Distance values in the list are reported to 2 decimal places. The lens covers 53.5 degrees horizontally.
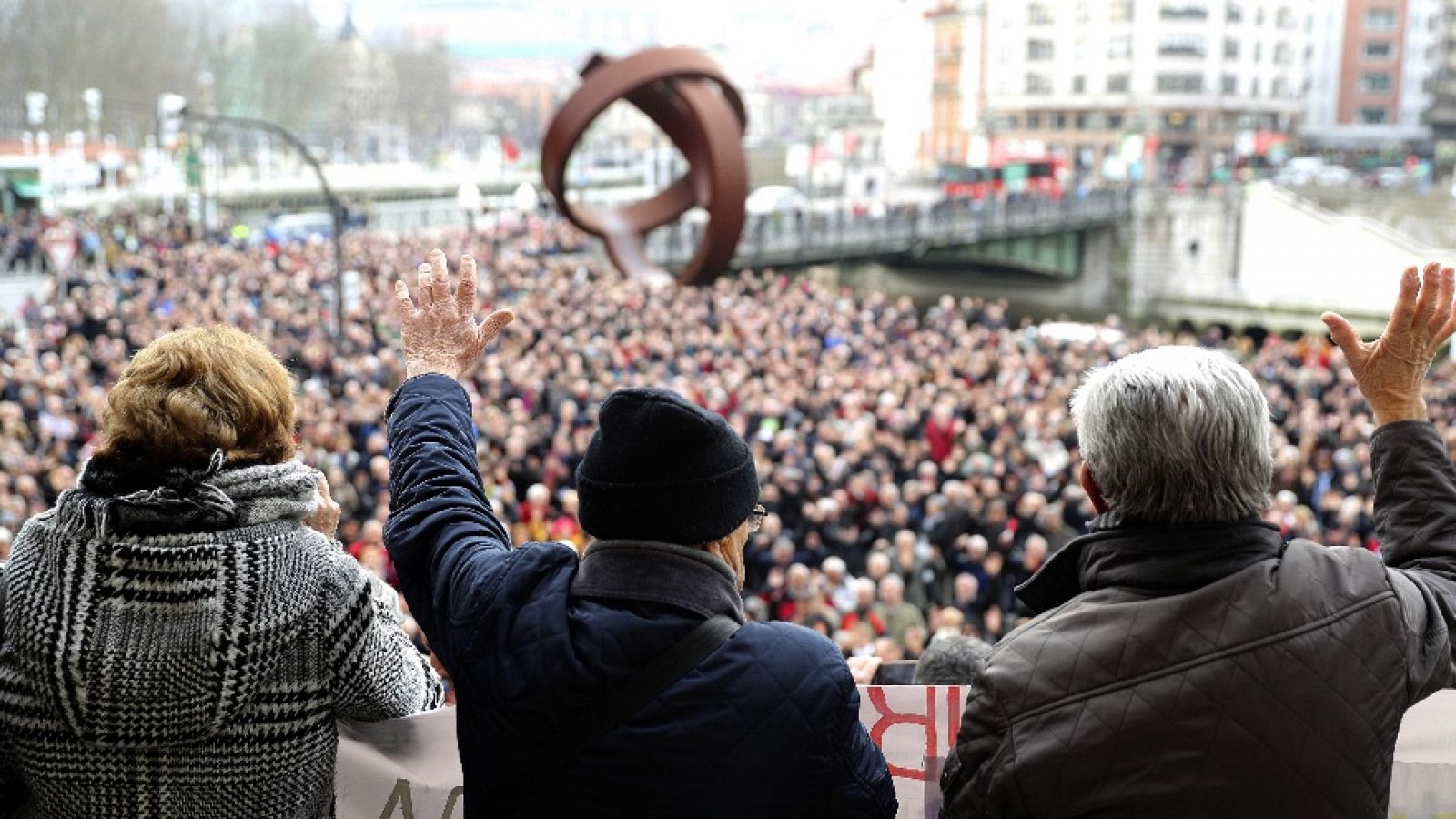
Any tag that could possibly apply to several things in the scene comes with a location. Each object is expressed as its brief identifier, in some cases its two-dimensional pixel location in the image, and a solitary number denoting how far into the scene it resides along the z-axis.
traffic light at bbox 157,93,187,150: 18.55
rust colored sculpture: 17.75
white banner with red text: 2.17
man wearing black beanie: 1.61
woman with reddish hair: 1.69
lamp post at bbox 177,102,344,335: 16.25
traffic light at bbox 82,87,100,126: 34.82
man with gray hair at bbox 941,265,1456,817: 1.58
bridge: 33.12
